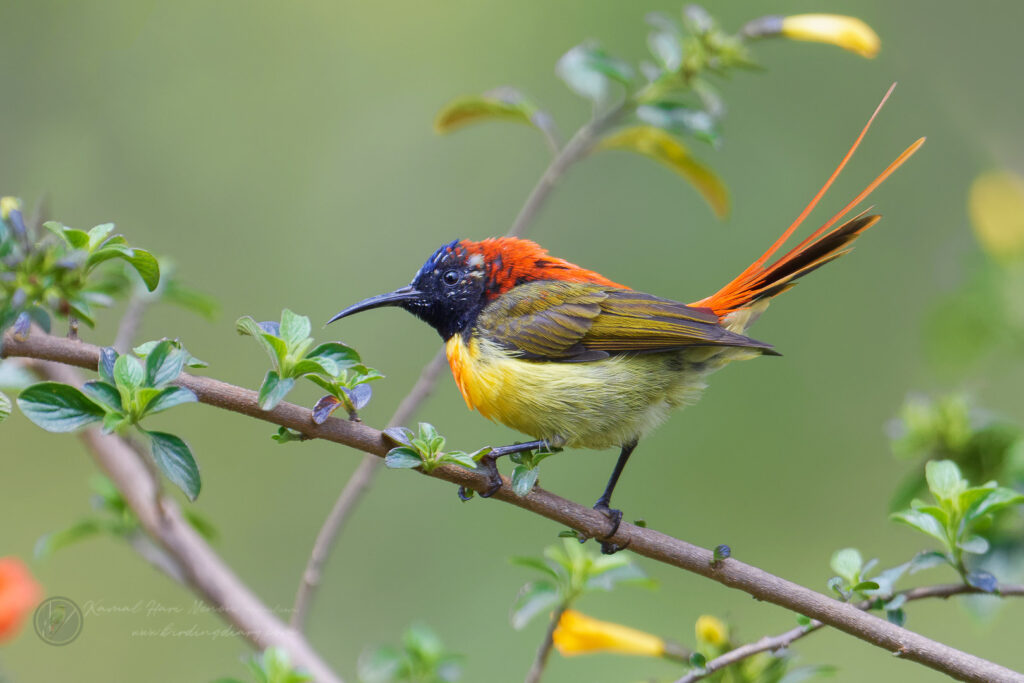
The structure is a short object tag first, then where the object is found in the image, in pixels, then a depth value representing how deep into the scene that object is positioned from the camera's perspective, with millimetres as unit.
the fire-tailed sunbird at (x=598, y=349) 6051
